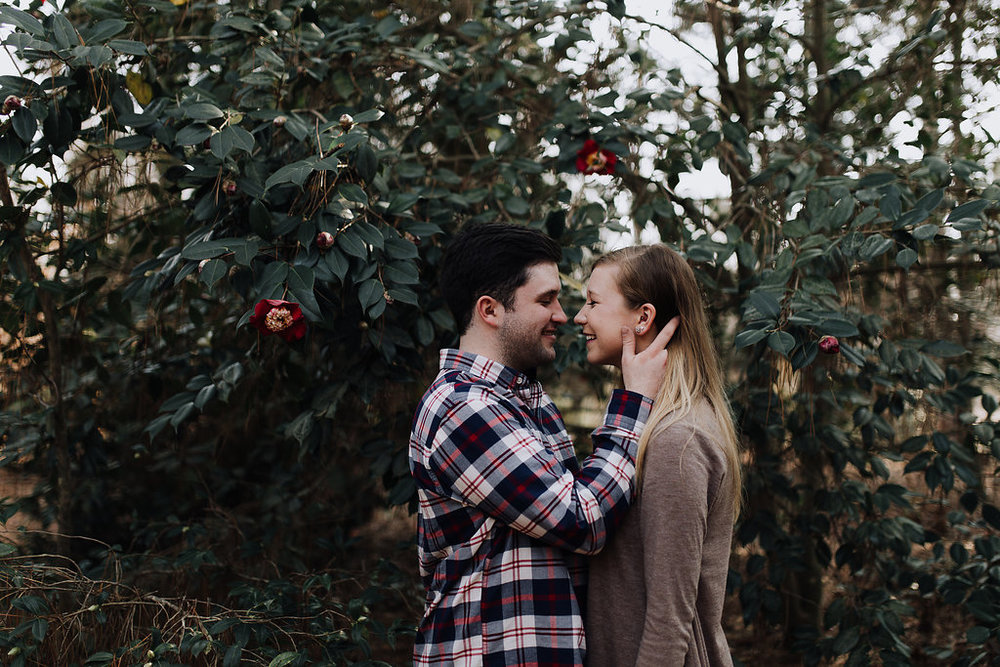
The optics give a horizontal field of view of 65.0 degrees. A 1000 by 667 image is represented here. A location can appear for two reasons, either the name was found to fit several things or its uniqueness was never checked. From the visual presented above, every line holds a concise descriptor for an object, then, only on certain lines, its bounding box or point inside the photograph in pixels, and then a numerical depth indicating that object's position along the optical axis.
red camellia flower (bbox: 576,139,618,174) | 2.35
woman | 1.33
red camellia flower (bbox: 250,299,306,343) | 1.75
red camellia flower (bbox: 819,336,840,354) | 1.83
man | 1.35
